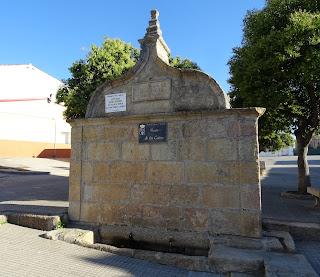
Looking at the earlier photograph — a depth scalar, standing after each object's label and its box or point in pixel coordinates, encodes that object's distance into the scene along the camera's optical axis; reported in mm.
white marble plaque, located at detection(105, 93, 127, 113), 5969
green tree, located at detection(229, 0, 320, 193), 7883
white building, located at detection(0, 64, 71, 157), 26297
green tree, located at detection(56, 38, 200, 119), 11430
